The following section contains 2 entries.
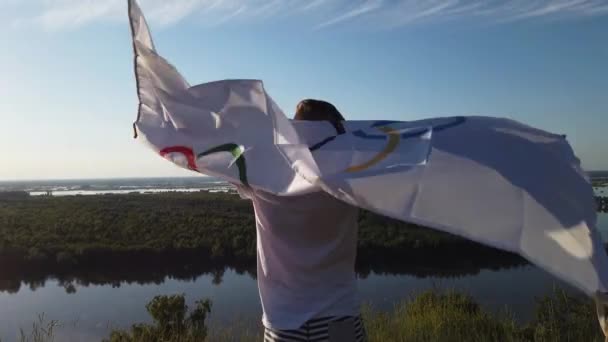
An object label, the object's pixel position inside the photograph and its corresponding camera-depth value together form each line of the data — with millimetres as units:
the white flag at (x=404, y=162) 1135
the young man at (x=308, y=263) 1449
